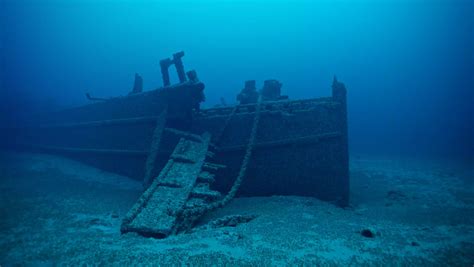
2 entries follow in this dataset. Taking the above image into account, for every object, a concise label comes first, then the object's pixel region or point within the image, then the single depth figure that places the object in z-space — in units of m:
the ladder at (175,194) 3.61
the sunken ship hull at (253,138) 6.59
